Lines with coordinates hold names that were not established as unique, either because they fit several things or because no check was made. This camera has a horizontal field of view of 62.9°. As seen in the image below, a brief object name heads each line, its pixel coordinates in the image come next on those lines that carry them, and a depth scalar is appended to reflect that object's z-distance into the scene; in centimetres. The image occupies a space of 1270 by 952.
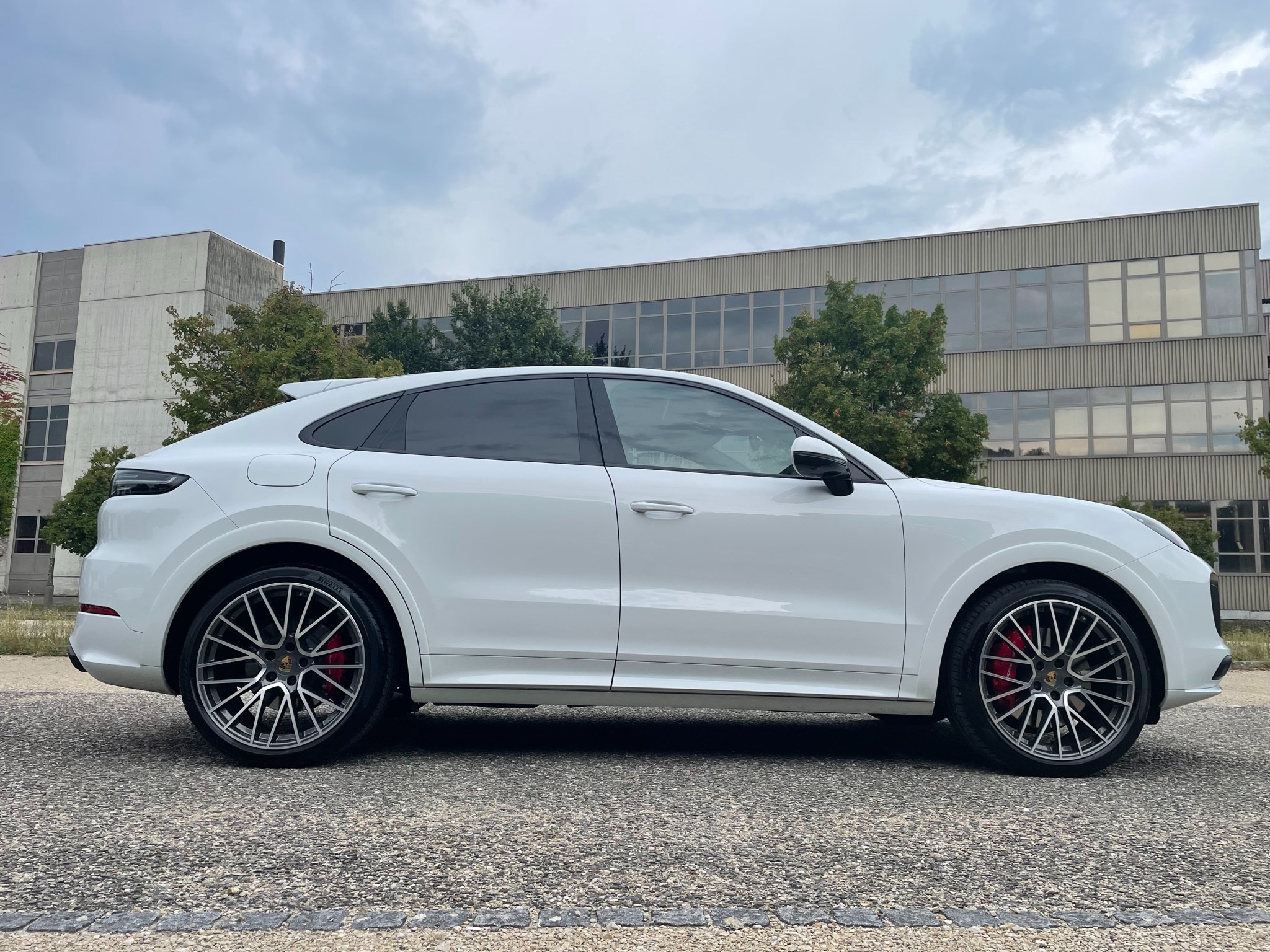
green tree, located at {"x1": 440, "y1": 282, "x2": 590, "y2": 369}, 3509
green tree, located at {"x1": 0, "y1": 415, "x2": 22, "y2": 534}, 2872
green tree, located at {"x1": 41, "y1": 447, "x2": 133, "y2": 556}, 2991
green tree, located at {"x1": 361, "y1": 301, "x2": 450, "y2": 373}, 3728
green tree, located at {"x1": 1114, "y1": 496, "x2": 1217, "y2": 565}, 2866
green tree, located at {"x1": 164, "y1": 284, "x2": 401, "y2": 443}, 2327
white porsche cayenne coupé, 411
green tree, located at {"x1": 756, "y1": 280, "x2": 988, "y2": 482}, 2378
